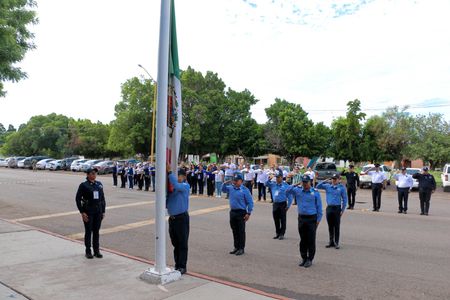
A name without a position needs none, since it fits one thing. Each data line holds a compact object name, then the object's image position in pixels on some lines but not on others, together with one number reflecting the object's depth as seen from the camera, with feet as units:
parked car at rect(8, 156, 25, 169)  191.68
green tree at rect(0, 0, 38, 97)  28.63
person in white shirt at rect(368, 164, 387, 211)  52.06
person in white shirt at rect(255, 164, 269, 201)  62.85
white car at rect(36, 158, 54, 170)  172.24
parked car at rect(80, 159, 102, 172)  149.25
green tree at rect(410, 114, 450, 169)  98.89
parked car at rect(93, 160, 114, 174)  139.13
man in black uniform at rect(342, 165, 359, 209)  54.24
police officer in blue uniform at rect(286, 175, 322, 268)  24.85
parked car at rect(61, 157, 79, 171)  168.55
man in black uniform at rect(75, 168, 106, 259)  25.88
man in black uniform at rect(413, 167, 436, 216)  49.03
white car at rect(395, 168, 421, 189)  82.49
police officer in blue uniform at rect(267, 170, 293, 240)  33.37
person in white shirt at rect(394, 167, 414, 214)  50.16
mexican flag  21.58
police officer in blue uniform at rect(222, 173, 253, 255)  28.09
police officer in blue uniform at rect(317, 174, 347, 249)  30.09
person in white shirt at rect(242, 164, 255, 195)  67.15
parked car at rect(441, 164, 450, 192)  83.25
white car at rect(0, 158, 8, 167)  203.97
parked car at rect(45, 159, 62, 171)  167.02
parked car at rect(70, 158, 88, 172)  156.30
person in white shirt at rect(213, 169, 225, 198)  69.86
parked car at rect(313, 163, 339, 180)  88.53
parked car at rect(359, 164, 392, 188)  90.63
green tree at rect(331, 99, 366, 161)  113.39
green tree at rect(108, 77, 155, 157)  153.58
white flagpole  20.16
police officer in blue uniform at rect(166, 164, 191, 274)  22.22
